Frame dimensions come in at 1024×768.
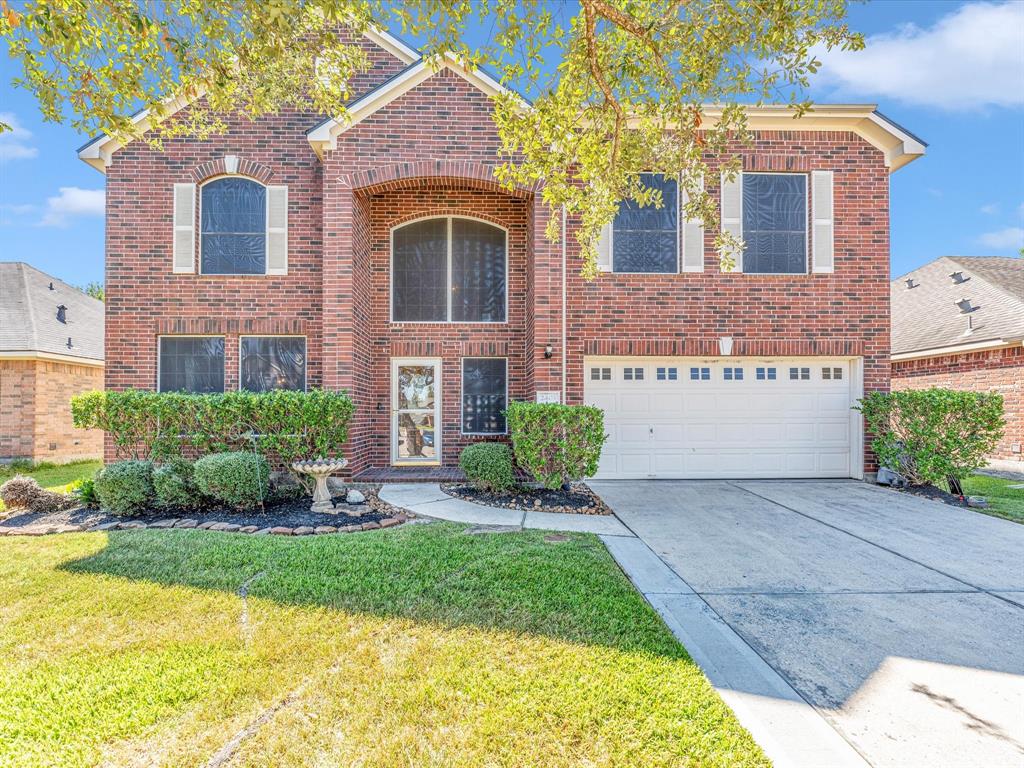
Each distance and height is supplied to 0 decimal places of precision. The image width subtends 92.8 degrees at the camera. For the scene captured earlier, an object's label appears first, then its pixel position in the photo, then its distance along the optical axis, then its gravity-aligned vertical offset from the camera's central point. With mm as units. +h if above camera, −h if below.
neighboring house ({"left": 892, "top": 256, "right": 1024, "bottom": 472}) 11172 +1357
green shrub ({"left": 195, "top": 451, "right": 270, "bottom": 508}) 6477 -1284
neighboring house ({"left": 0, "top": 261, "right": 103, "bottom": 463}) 11383 +338
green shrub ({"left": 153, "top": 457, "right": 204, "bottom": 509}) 6500 -1386
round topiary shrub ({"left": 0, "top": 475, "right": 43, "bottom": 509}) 6730 -1548
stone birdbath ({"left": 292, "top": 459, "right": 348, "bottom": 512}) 6941 -1256
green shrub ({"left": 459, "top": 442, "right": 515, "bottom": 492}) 7402 -1273
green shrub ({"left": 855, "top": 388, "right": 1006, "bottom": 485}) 7621 -744
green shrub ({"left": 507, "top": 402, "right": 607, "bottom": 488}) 7270 -857
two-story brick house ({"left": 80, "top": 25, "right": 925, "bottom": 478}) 9055 +1672
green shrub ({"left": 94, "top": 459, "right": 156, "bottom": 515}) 6398 -1390
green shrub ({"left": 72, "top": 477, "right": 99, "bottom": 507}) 6941 -1611
